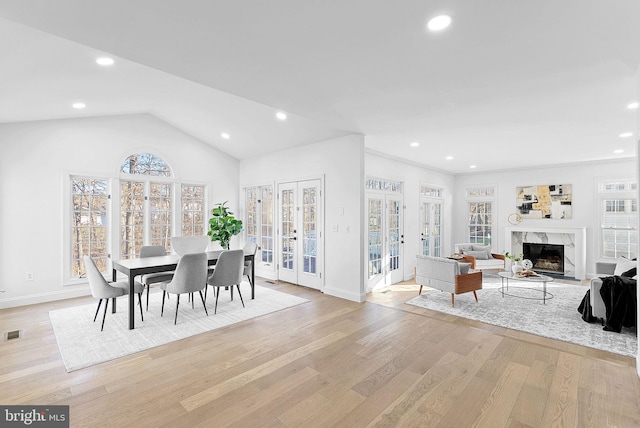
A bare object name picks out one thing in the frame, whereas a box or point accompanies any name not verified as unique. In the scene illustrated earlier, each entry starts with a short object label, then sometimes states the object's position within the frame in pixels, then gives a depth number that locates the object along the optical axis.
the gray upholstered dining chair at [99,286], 3.55
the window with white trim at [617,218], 6.48
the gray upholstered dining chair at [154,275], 4.41
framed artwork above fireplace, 7.19
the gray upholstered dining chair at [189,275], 3.85
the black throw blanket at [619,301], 3.55
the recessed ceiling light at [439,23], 1.99
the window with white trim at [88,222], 5.18
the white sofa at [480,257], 6.93
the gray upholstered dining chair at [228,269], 4.23
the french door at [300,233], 5.64
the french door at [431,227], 7.38
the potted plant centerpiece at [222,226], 6.39
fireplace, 7.29
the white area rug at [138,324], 3.13
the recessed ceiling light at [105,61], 3.20
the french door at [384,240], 5.73
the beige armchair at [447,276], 4.65
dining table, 3.63
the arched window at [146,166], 5.70
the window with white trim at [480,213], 8.31
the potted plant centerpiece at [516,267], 5.21
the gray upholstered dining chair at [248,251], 4.99
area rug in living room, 3.45
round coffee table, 4.86
